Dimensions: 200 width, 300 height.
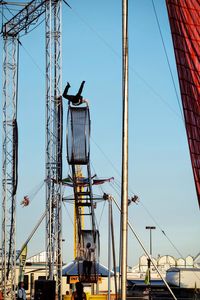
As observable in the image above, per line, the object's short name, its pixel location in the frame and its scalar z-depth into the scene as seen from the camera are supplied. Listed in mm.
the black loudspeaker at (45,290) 33188
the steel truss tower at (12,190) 41406
